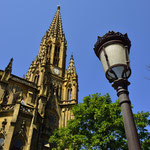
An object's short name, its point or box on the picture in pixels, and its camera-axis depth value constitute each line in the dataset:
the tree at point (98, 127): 14.04
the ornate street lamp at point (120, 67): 3.27
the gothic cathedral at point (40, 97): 18.68
